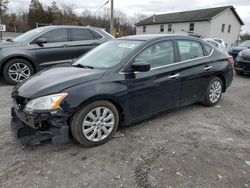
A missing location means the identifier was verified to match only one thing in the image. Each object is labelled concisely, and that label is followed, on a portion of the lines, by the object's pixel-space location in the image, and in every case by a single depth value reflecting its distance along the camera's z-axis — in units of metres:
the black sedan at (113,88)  2.67
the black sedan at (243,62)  7.87
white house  31.33
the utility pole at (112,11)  18.66
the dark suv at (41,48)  5.78
